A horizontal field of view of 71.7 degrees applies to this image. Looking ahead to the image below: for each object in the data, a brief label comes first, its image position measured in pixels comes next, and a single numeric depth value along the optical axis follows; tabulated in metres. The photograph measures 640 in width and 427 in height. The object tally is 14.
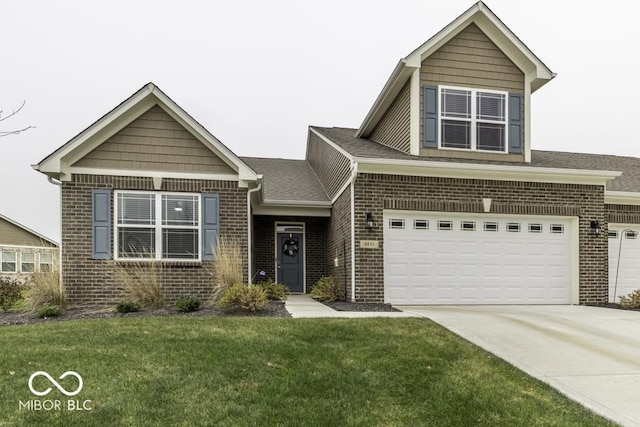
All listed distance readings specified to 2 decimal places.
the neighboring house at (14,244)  26.19
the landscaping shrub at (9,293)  11.08
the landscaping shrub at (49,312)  8.86
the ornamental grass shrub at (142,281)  9.98
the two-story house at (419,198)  10.60
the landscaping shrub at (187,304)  9.15
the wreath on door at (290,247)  14.85
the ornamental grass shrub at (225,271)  10.02
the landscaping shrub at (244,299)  8.95
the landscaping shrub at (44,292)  9.75
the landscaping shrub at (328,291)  11.57
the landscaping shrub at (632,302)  11.14
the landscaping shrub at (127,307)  9.16
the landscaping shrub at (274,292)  11.40
